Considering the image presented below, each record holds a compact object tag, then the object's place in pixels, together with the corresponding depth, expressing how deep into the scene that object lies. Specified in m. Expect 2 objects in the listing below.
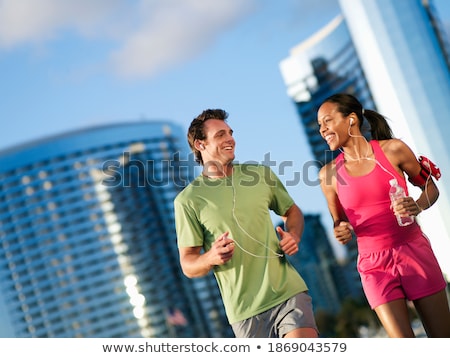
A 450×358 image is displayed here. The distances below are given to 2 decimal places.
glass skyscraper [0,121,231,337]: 107.88
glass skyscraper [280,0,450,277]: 79.00
